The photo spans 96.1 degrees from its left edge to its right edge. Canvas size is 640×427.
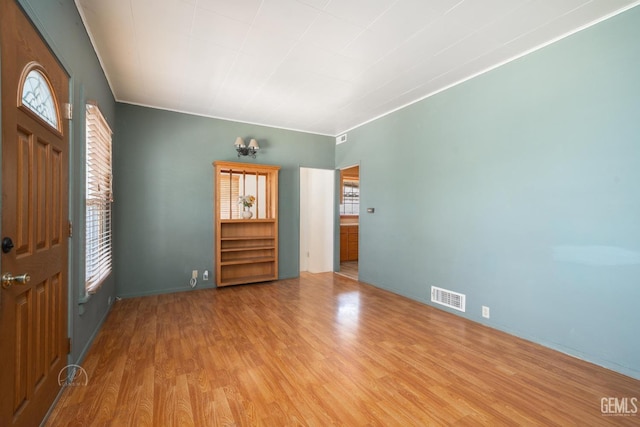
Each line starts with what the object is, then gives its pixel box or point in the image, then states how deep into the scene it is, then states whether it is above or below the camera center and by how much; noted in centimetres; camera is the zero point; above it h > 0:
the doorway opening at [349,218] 684 -18
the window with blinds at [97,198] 244 +11
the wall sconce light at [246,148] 454 +101
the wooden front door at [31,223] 119 -7
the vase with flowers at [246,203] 464 +12
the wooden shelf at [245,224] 448 -23
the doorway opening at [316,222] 578 -23
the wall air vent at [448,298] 331 -104
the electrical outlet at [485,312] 305 -107
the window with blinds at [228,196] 461 +23
